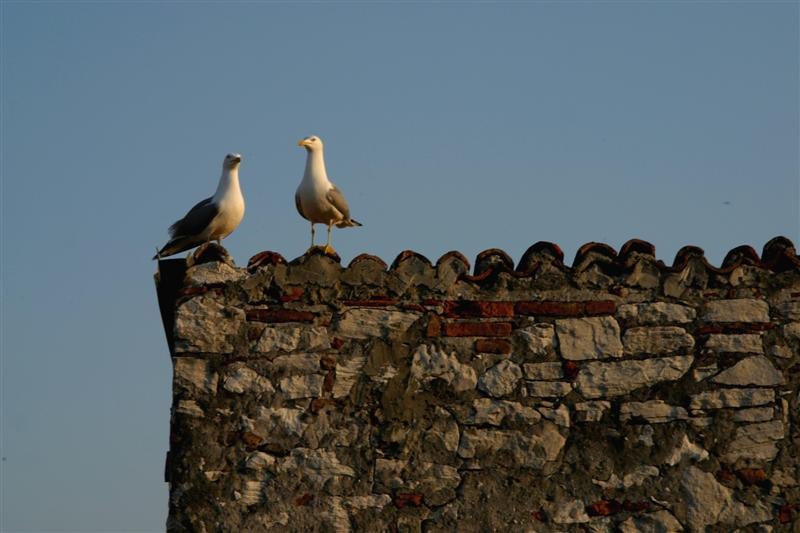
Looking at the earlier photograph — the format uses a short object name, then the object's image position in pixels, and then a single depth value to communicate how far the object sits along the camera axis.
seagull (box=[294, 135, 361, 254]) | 20.14
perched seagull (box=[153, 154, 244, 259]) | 17.62
